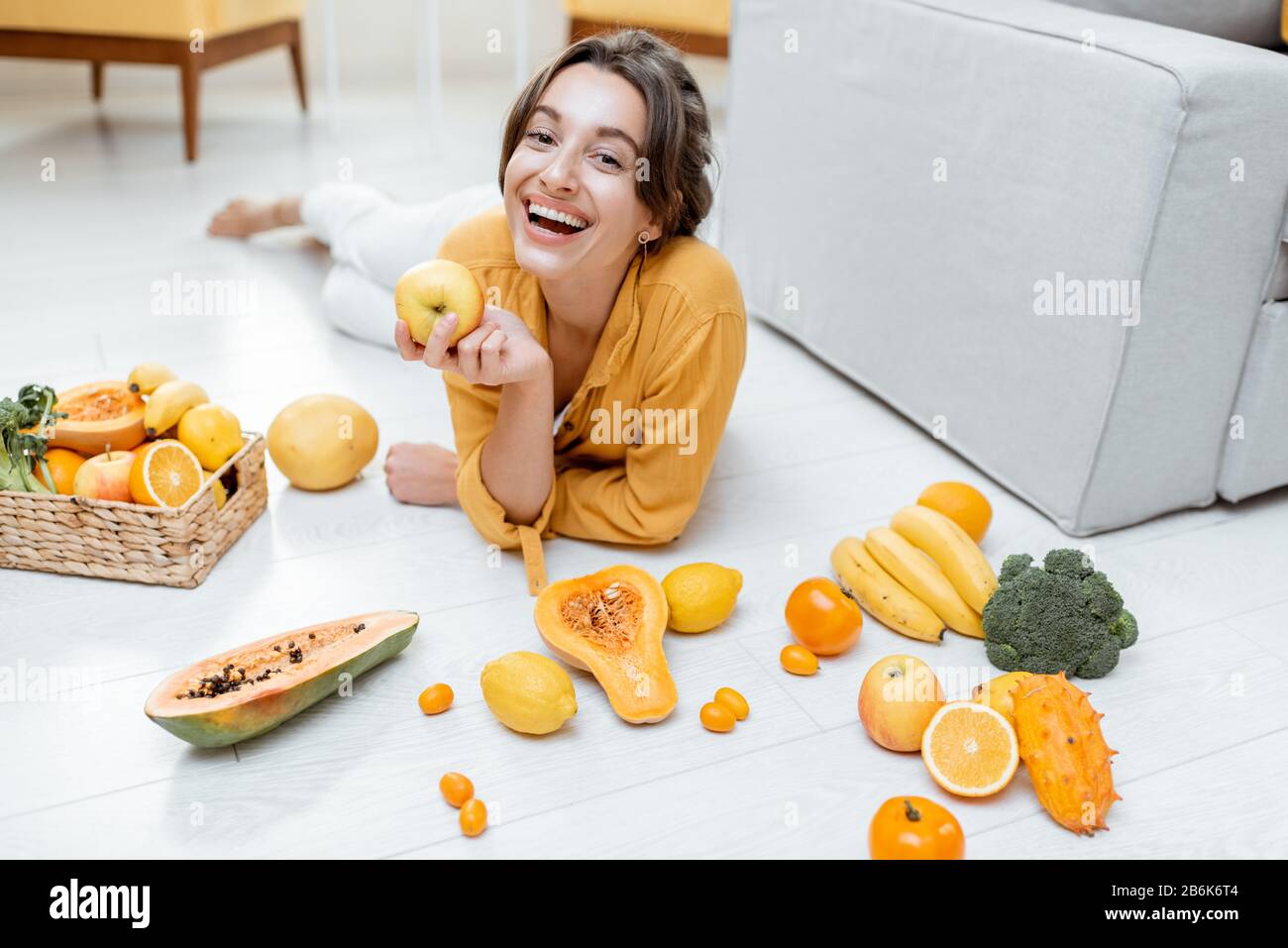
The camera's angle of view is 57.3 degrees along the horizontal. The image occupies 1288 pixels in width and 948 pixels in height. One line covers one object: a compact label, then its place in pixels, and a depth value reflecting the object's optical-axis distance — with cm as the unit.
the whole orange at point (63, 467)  145
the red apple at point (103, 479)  141
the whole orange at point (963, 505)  158
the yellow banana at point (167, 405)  152
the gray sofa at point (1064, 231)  143
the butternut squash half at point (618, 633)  125
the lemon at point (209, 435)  152
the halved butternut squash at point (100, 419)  149
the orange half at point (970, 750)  116
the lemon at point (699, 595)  138
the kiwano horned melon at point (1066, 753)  112
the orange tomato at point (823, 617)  134
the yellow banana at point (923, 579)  143
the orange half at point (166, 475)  141
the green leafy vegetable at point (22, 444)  139
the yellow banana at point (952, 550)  143
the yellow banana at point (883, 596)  141
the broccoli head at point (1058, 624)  133
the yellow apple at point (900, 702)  120
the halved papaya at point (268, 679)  114
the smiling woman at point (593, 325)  135
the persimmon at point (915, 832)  105
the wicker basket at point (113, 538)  139
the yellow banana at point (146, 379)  157
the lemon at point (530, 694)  120
